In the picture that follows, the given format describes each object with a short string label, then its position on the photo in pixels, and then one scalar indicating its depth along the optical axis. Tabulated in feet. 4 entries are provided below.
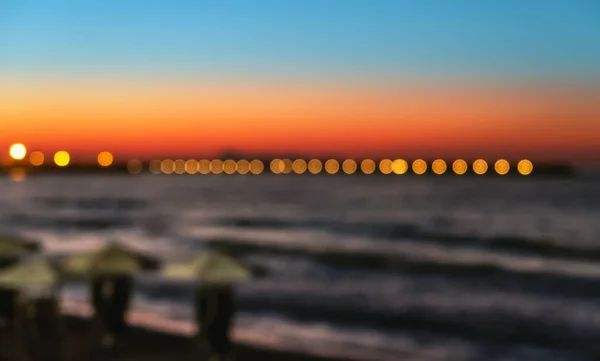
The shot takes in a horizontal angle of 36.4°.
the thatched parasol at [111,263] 50.90
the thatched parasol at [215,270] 46.80
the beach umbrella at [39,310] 46.47
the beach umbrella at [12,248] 56.08
